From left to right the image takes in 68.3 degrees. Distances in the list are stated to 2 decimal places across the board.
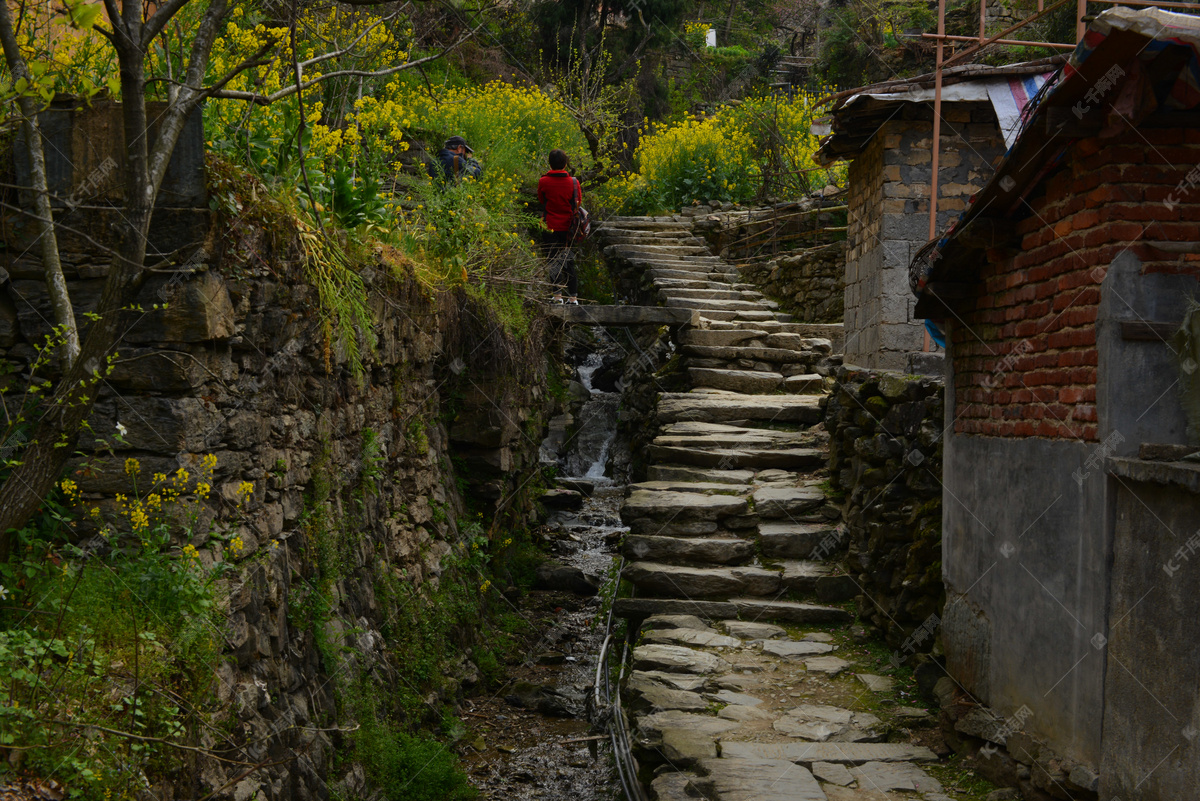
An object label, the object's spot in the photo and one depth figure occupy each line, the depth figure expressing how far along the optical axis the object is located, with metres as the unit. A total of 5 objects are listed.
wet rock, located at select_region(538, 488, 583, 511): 10.51
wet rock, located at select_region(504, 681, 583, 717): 6.48
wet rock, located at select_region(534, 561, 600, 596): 8.76
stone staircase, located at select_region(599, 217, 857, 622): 6.18
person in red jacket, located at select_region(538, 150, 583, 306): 9.92
